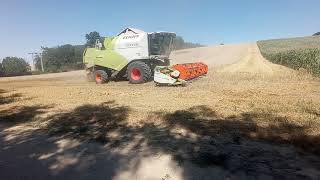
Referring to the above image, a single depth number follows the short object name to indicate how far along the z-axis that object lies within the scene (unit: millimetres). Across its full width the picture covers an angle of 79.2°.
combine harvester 9519
